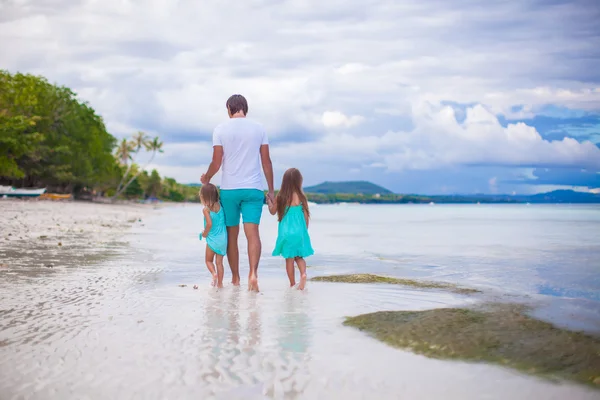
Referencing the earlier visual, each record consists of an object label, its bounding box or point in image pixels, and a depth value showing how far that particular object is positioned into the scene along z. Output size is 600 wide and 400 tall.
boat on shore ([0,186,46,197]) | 53.46
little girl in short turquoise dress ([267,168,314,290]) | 7.63
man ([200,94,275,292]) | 6.94
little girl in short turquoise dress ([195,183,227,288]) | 7.39
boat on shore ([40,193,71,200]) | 61.77
